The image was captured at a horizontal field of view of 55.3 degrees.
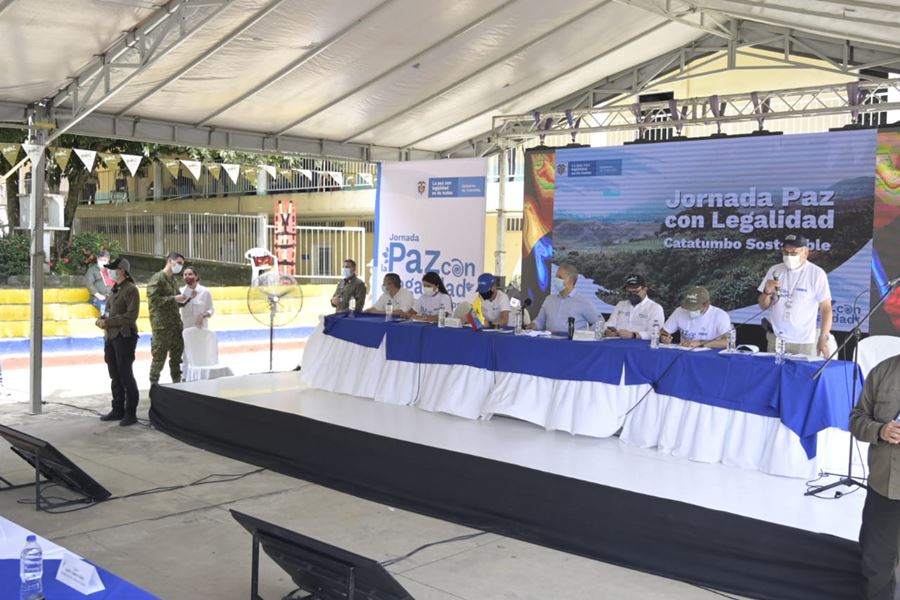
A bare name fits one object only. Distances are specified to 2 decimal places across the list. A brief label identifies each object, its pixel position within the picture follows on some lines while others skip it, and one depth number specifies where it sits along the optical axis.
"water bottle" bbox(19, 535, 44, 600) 2.44
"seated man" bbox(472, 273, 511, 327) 7.48
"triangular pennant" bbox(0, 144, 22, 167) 9.52
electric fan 8.55
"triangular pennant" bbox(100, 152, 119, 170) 10.20
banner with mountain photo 9.29
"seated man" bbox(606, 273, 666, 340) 6.43
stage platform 4.14
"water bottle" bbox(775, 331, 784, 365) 5.23
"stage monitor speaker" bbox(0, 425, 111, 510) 5.13
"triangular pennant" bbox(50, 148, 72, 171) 9.51
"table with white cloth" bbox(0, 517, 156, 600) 2.50
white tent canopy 7.22
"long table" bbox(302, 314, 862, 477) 5.07
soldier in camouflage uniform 8.50
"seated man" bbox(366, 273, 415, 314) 8.48
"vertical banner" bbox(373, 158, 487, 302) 10.64
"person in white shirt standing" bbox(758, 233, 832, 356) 6.23
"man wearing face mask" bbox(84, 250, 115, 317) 13.20
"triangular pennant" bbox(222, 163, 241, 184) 11.29
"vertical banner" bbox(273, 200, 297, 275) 17.36
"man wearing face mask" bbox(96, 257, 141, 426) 7.59
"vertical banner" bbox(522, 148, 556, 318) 11.68
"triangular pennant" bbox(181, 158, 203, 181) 11.06
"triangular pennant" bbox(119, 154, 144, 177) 10.45
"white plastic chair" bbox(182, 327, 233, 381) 8.43
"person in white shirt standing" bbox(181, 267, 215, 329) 8.61
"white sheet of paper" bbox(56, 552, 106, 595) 2.51
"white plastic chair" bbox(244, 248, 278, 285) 16.91
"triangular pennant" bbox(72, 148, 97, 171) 9.73
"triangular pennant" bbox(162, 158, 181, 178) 11.34
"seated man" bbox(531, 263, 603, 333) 6.96
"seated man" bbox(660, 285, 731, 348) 6.03
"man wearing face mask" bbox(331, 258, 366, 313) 9.97
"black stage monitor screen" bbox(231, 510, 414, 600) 3.11
